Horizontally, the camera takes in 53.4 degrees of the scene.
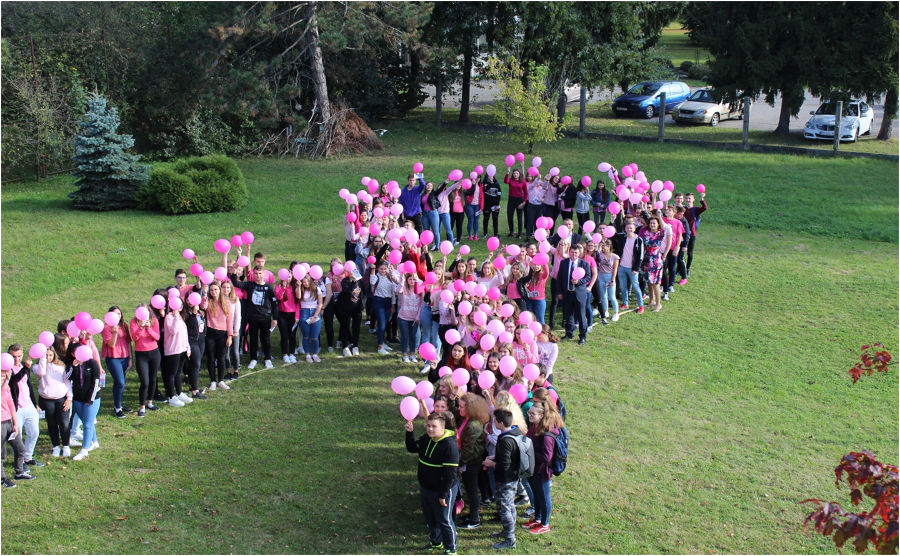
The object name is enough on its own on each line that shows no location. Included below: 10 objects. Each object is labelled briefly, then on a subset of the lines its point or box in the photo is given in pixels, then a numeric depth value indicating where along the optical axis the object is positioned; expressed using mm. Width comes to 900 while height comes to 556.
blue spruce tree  19703
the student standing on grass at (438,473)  7645
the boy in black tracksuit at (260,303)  11617
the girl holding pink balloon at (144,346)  10195
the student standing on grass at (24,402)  8938
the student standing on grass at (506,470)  7773
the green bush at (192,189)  19453
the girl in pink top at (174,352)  10438
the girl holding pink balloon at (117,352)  10137
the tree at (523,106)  23703
